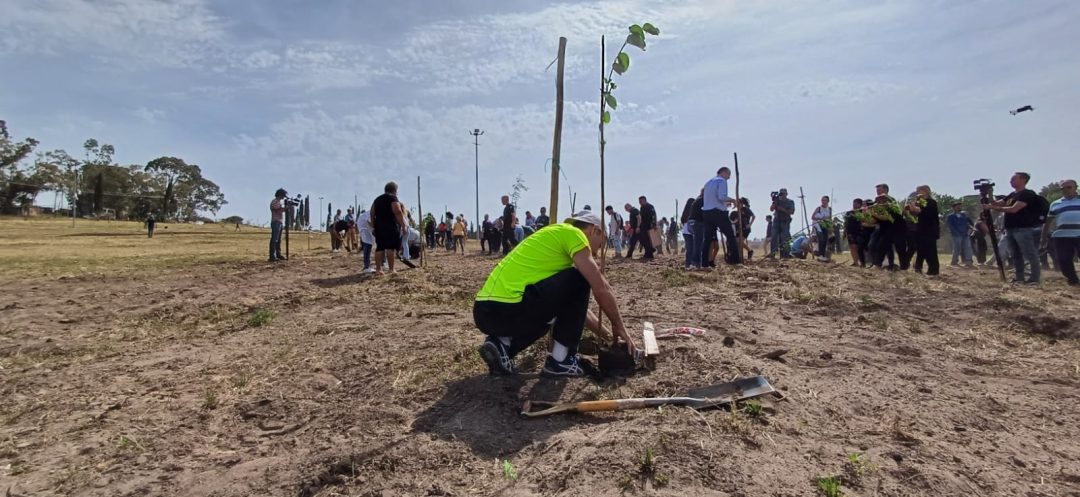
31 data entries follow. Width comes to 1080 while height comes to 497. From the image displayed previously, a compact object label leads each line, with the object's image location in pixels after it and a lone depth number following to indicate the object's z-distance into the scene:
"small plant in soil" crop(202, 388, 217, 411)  3.90
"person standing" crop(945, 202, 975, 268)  13.48
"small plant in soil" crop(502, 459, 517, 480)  2.60
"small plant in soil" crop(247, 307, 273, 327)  6.45
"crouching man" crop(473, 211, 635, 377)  3.62
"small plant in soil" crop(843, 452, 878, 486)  2.49
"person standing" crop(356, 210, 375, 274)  10.48
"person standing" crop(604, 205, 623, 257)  16.81
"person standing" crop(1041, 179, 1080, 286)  7.88
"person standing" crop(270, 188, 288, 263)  12.81
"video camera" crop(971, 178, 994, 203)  8.82
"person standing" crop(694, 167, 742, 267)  9.18
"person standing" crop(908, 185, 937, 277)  9.59
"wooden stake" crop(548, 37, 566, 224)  4.13
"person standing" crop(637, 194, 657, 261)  13.21
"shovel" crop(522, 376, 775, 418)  3.11
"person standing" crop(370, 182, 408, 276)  9.13
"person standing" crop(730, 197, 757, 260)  12.24
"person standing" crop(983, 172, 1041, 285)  8.02
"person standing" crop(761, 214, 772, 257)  16.39
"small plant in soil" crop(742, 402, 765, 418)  3.02
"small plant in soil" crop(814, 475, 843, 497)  2.33
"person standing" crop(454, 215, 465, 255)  20.47
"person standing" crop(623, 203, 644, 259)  14.16
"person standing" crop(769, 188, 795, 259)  12.31
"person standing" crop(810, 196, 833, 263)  13.27
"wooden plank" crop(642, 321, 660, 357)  3.83
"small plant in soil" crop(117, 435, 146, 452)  3.29
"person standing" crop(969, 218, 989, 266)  14.05
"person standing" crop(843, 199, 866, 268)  11.41
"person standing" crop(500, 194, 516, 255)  16.52
